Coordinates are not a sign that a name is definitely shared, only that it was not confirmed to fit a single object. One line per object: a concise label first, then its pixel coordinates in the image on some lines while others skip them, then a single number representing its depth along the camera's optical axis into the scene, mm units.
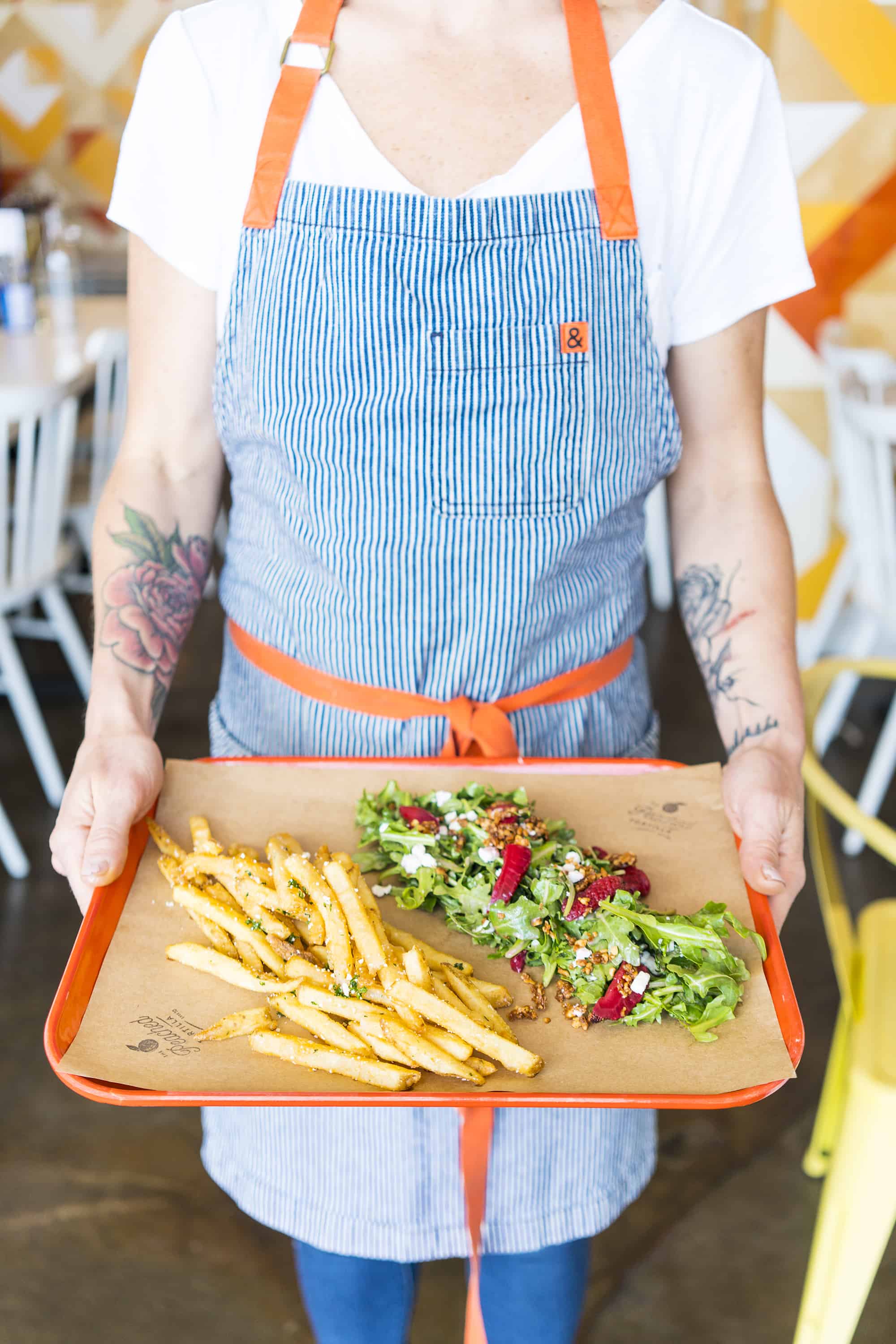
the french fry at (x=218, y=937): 1020
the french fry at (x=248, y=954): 1015
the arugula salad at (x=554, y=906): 959
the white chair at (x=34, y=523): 2998
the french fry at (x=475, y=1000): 935
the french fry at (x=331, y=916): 1001
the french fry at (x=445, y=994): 940
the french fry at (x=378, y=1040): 903
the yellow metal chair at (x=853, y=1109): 1477
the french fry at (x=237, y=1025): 920
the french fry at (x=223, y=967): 978
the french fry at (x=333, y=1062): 875
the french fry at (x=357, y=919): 995
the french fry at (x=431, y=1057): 886
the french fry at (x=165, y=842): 1102
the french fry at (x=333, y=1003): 950
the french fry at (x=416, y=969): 964
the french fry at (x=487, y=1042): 895
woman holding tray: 1144
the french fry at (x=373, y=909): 1007
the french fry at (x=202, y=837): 1094
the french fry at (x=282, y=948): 1026
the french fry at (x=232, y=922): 1016
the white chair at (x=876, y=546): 3080
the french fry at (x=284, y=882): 1038
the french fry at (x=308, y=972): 989
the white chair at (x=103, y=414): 3539
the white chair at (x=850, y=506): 3205
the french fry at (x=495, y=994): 977
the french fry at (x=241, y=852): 1111
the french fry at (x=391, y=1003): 939
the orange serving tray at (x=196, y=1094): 846
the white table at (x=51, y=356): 3217
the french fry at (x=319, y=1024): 919
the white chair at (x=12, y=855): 2965
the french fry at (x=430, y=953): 1005
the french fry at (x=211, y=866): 1068
